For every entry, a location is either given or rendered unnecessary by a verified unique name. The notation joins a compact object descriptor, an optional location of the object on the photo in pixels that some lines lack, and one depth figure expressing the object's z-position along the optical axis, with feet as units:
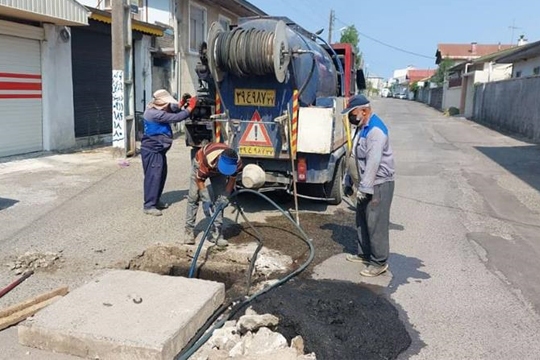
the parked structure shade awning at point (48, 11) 33.77
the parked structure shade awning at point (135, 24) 44.50
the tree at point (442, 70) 187.38
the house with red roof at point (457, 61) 134.00
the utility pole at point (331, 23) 188.03
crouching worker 18.17
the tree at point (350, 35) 200.85
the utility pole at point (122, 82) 39.63
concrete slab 11.91
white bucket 20.35
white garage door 37.96
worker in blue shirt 24.31
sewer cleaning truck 22.31
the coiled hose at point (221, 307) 12.43
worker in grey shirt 16.92
